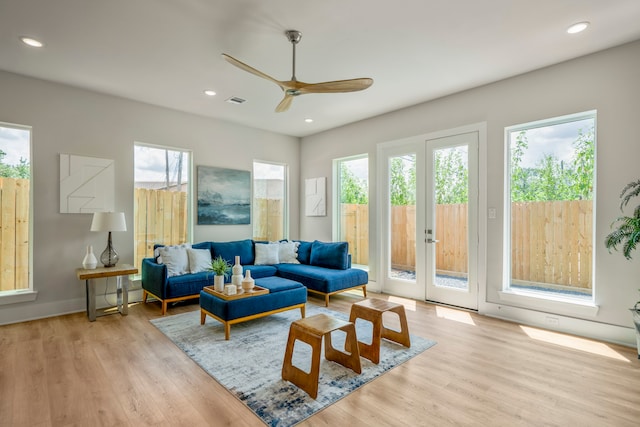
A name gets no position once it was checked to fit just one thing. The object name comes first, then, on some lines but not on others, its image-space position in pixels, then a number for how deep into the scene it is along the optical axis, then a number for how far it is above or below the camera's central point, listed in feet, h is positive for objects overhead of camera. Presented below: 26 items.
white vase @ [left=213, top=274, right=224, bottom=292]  11.72 -2.55
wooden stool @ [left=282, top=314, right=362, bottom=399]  7.36 -3.40
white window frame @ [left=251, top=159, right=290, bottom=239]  21.65 +0.54
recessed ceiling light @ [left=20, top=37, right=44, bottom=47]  9.86 +5.31
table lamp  13.08 -0.51
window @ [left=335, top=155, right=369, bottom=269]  18.50 +0.43
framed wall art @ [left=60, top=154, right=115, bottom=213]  13.43 +1.23
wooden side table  12.56 -2.78
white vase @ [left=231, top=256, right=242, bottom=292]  11.78 -2.35
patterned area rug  7.07 -4.16
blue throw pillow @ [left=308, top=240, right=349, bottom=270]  16.55 -2.21
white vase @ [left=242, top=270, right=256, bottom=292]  11.76 -2.60
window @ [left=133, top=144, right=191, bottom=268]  15.75 +0.74
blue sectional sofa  13.89 -2.69
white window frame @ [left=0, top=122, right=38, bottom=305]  12.30 -2.84
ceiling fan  9.11 +3.70
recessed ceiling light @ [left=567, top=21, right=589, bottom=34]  9.12 +5.37
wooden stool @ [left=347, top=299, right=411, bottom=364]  9.11 -3.27
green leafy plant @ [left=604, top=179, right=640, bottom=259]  8.94 -0.44
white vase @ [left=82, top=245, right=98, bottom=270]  13.16 -1.98
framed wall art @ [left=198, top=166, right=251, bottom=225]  17.60 +0.96
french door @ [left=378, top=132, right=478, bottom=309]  14.05 -0.25
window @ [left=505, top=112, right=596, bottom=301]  11.37 +0.27
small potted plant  11.73 -2.27
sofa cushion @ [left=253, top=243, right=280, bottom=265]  17.47 -2.24
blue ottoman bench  10.72 -3.23
